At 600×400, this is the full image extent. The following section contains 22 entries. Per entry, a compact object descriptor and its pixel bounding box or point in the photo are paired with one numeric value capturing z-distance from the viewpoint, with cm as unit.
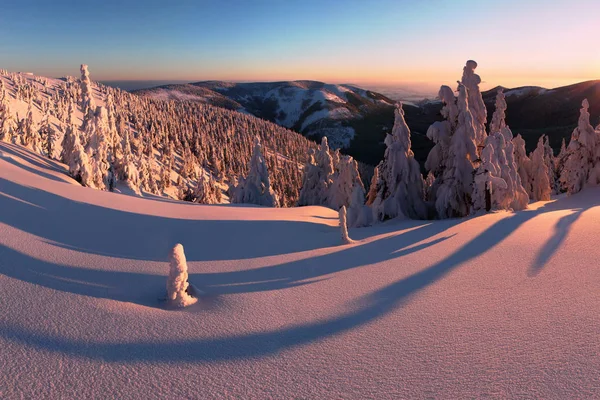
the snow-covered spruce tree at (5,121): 3513
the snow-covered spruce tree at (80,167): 2656
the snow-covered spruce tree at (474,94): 2323
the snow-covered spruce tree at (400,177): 2220
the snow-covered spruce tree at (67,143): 3212
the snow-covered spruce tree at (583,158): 2853
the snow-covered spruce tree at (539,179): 3675
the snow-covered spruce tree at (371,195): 2770
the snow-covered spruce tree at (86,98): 3350
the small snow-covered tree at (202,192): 5419
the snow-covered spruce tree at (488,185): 1848
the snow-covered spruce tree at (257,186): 3738
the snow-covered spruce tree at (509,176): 1886
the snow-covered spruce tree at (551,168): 5038
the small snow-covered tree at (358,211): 1973
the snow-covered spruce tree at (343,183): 3653
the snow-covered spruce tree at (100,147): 3034
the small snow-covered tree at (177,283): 699
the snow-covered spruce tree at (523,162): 3704
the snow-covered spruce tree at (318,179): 4134
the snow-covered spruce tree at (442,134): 2286
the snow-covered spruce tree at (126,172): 4033
